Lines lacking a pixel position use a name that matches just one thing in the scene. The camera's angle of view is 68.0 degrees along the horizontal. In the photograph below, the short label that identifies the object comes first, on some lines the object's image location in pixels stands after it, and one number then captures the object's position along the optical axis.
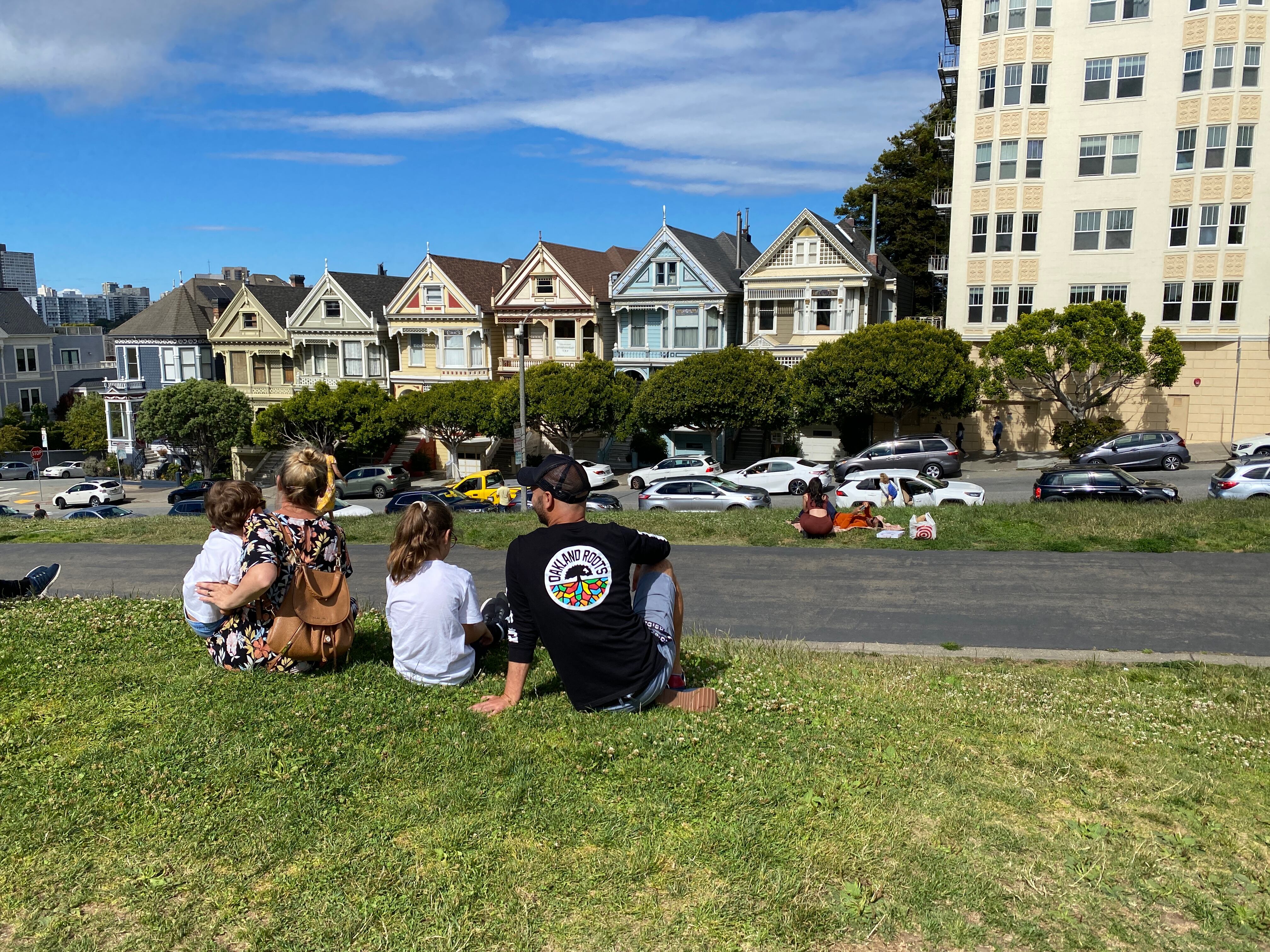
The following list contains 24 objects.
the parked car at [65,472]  58.66
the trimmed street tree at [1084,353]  35.84
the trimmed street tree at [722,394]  40.12
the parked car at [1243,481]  22.42
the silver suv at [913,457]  33.81
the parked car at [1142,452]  32.25
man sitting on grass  5.52
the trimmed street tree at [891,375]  37.16
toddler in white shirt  6.98
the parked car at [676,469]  35.34
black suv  21.67
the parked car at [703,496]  26.66
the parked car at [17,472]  59.00
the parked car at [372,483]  42.94
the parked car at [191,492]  42.28
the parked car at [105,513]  32.19
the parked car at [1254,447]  31.77
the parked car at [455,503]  30.09
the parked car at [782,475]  32.09
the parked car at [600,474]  38.12
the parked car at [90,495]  44.44
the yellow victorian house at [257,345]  55.22
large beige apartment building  37.84
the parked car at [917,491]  24.23
